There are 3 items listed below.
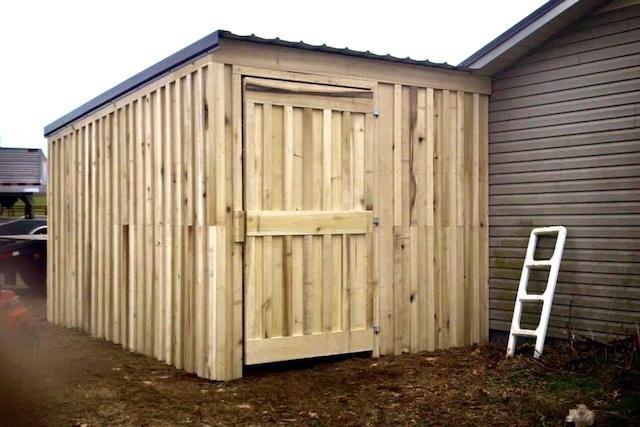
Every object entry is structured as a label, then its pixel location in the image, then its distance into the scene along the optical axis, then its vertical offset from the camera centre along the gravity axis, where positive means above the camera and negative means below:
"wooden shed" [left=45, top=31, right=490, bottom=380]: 6.98 -0.04
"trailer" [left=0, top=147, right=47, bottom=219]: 20.62 +0.74
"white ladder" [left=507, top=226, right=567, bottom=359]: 7.56 -0.95
